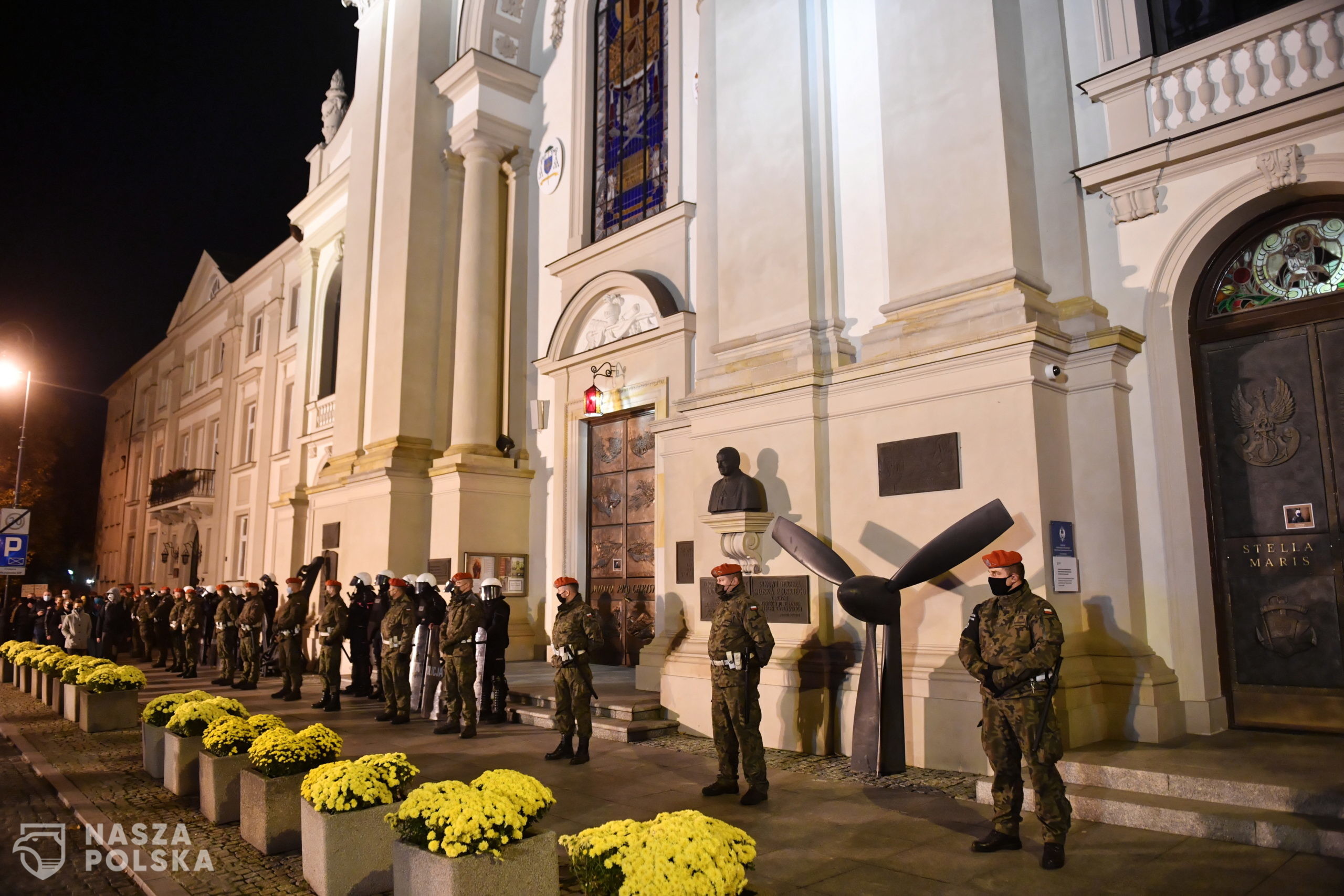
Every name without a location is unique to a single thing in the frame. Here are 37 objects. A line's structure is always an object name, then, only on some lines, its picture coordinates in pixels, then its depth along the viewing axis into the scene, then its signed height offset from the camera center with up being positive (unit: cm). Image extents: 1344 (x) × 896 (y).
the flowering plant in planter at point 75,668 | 1259 -101
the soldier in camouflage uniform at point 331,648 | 1300 -77
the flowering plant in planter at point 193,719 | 789 -108
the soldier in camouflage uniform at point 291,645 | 1438 -79
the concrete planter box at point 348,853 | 522 -153
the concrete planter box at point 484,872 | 436 -139
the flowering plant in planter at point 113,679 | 1150 -107
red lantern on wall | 1467 +317
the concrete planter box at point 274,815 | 612 -151
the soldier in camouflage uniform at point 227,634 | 1692 -73
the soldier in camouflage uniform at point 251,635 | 1612 -72
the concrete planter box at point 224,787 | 691 -148
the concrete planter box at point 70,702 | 1228 -148
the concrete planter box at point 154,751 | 863 -149
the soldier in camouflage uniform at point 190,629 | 1902 -70
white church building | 783 +254
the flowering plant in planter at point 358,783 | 540 -118
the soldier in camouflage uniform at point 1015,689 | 555 -65
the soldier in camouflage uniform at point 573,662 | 888 -71
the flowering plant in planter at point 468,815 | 443 -114
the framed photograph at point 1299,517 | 776 +60
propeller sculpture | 744 -37
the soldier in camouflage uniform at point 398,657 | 1161 -81
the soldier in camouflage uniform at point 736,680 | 725 -73
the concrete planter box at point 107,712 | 1145 -148
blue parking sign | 2069 +136
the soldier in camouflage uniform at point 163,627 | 2222 -76
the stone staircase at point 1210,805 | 535 -143
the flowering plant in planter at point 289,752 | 634 -113
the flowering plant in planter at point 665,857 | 372 -115
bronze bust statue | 971 +111
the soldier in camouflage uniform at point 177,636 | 1989 -89
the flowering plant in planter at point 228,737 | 711 -113
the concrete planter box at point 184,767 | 780 -149
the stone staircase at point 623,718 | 984 -147
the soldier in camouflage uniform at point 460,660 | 1052 -78
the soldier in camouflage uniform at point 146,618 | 2295 -56
